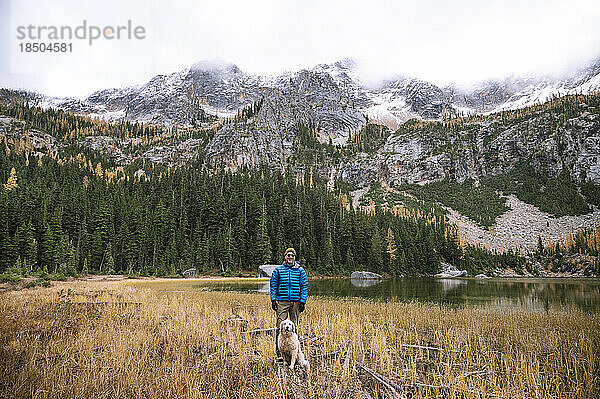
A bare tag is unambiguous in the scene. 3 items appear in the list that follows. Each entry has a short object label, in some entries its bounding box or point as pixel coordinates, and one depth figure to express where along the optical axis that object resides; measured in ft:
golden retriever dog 20.88
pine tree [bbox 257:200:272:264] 192.59
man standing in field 24.22
